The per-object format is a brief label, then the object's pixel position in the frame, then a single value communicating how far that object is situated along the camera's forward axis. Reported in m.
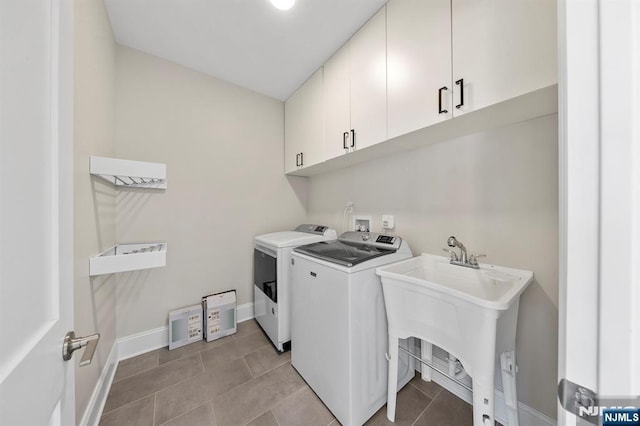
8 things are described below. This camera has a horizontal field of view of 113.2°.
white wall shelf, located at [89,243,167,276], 1.15
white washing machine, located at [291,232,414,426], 1.17
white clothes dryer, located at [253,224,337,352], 1.81
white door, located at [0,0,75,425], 0.34
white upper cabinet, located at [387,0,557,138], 0.85
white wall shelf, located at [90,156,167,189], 1.19
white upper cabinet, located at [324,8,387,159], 1.40
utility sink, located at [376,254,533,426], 0.87
